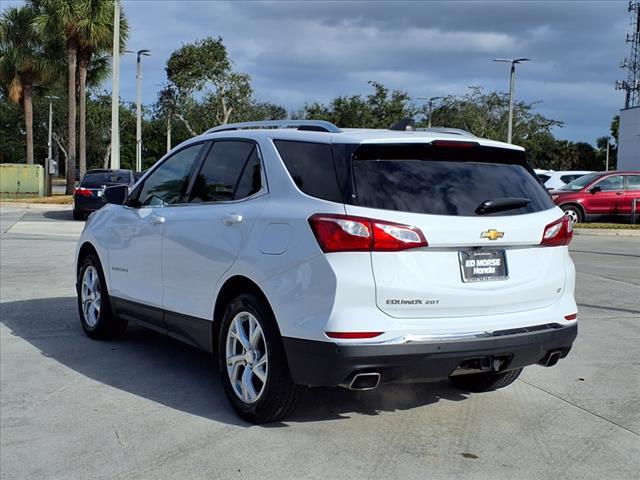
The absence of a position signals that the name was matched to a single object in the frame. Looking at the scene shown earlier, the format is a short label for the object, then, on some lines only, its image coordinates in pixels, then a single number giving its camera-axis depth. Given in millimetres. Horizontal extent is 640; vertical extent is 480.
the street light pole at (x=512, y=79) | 39500
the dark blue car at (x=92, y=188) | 23188
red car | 22750
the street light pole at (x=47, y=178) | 35938
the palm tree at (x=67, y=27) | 34719
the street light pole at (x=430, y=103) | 49781
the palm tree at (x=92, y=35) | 35000
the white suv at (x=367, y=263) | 4098
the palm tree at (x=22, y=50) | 40406
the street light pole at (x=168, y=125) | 44884
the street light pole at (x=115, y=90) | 28312
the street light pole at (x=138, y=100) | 39469
